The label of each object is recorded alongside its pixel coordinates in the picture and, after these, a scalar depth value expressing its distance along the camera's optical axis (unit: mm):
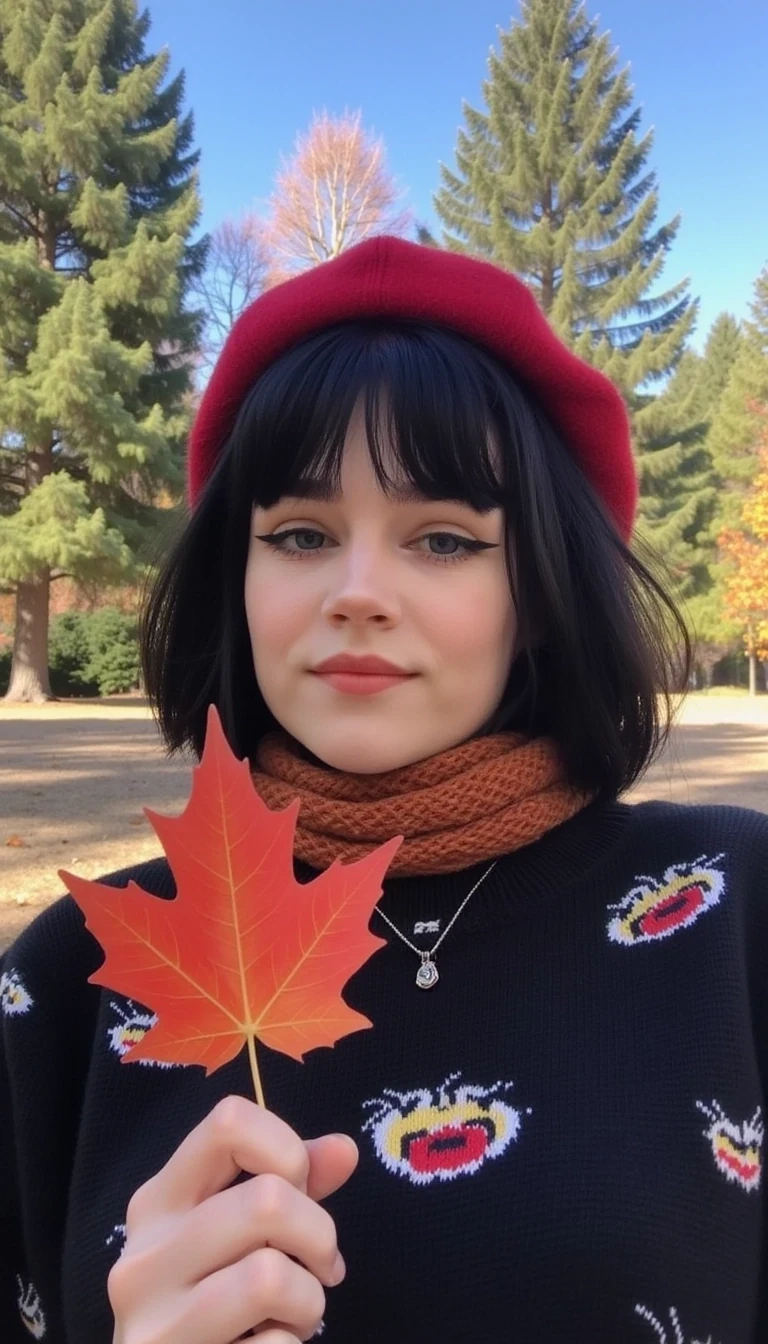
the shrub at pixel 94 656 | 22203
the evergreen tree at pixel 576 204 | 26484
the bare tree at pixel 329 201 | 20234
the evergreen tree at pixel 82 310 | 16969
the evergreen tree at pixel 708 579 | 28562
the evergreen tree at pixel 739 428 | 29859
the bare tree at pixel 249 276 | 21281
